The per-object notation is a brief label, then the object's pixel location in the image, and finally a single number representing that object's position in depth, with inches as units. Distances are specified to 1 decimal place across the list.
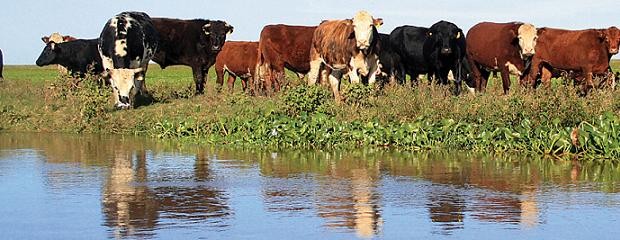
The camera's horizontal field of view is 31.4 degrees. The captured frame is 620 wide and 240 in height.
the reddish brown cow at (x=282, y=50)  930.1
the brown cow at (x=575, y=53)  826.8
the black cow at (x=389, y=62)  941.8
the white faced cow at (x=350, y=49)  769.6
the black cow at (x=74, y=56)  1007.0
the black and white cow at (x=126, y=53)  821.9
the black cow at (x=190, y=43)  989.2
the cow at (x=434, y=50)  869.2
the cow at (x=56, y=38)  1249.0
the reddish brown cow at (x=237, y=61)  1182.3
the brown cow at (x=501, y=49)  865.5
